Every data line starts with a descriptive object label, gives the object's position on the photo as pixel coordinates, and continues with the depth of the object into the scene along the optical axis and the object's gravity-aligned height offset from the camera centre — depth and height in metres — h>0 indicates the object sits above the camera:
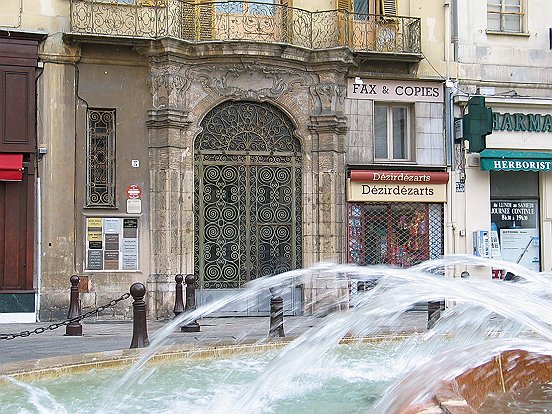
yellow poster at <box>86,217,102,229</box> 15.95 -0.01
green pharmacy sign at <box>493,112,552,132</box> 18.20 +2.10
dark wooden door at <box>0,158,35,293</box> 15.25 -0.22
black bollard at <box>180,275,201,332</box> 12.94 -1.20
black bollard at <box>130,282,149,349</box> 9.29 -1.11
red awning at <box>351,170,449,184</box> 17.08 +0.88
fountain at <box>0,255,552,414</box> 4.49 -0.92
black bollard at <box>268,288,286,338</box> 10.23 -1.17
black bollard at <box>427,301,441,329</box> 10.91 -1.25
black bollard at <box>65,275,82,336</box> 13.01 -1.21
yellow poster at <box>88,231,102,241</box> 15.98 -0.28
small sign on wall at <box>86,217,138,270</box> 15.98 -0.43
